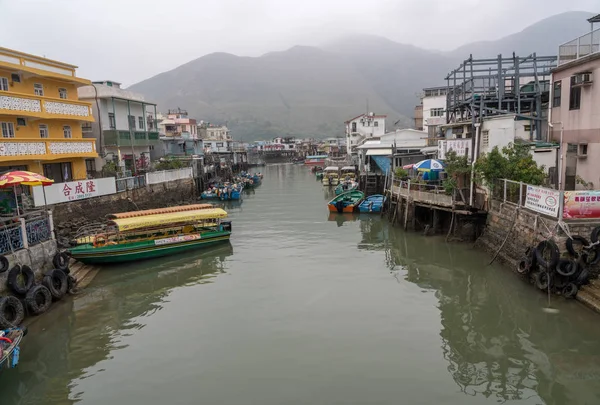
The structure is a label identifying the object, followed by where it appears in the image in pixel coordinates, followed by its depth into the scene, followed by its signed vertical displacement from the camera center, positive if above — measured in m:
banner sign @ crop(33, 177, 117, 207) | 22.89 -1.68
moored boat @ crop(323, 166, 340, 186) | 55.19 -3.35
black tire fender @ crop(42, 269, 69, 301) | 14.62 -4.29
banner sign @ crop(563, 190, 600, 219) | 13.74 -2.04
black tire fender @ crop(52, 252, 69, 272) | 15.70 -3.72
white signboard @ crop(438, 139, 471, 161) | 24.66 +0.06
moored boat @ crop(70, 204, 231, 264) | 19.42 -3.88
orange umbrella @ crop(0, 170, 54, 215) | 15.14 -0.53
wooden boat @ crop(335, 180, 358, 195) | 45.06 -3.84
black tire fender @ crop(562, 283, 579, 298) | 13.27 -4.70
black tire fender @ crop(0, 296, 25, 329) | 11.81 -4.27
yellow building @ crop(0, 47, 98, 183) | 22.72 +2.76
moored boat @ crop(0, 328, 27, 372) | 9.49 -4.20
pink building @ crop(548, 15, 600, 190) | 17.09 +1.46
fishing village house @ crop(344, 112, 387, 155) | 74.06 +4.31
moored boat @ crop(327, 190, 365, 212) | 34.38 -4.33
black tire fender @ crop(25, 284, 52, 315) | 13.35 -4.42
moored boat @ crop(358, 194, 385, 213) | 34.38 -4.55
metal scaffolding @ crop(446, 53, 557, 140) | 24.95 +3.41
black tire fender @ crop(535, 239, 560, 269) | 13.35 -3.62
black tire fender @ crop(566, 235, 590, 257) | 13.39 -3.28
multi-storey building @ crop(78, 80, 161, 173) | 34.47 +3.05
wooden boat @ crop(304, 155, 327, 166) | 95.56 -1.52
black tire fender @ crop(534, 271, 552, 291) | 13.72 -4.54
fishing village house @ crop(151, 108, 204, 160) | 55.47 +2.76
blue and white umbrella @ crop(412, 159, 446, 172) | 25.73 -1.10
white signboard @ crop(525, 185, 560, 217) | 14.20 -2.04
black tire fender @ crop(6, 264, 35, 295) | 13.02 -3.65
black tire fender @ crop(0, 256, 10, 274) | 12.77 -3.02
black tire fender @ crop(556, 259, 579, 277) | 13.18 -3.94
